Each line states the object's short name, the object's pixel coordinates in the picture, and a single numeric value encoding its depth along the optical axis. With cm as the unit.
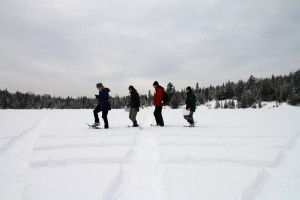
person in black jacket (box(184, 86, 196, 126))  800
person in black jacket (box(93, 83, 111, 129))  736
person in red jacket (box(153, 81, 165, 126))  807
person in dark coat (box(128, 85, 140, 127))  781
